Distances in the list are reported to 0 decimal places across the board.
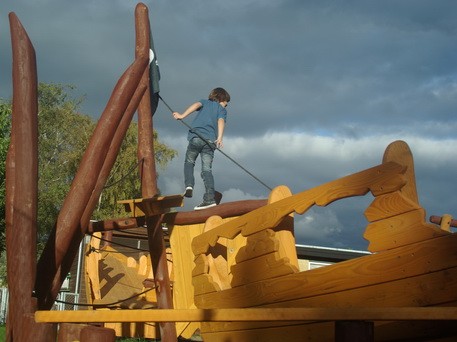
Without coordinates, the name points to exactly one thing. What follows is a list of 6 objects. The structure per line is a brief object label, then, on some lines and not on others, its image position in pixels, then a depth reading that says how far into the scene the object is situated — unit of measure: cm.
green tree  3117
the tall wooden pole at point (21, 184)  399
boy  730
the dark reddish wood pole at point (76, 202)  459
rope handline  701
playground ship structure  272
